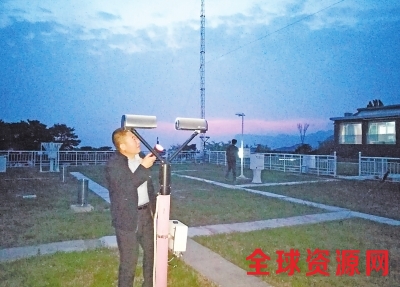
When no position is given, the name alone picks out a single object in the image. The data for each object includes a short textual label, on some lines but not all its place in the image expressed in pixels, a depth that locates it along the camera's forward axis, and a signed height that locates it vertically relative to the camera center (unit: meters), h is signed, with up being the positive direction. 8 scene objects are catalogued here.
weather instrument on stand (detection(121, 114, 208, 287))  3.01 -0.54
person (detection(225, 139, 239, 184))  14.96 -0.10
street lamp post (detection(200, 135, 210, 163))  27.84 +0.68
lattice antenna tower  28.97 +7.39
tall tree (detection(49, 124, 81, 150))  33.59 +1.27
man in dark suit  3.21 -0.45
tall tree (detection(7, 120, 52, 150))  31.36 +1.18
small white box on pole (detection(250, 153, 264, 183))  14.70 -0.55
